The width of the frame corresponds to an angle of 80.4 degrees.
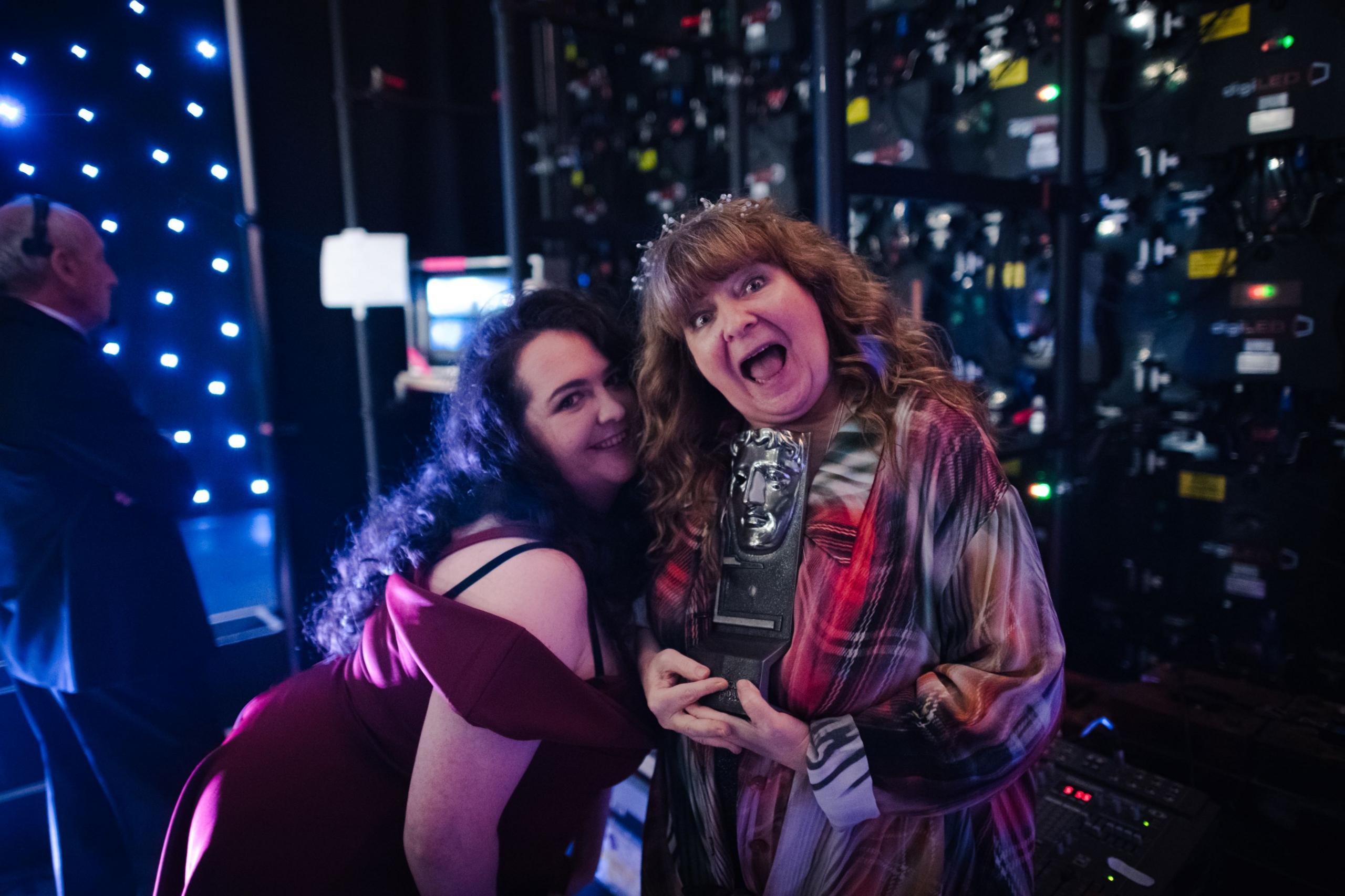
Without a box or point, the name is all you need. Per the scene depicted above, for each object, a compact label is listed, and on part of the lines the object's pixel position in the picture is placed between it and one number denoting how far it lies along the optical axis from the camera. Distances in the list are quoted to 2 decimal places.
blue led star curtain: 3.24
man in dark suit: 2.02
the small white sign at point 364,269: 3.79
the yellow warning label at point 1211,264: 2.44
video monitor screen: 4.39
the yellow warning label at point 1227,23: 2.31
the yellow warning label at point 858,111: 3.27
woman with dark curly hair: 1.09
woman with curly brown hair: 0.99
